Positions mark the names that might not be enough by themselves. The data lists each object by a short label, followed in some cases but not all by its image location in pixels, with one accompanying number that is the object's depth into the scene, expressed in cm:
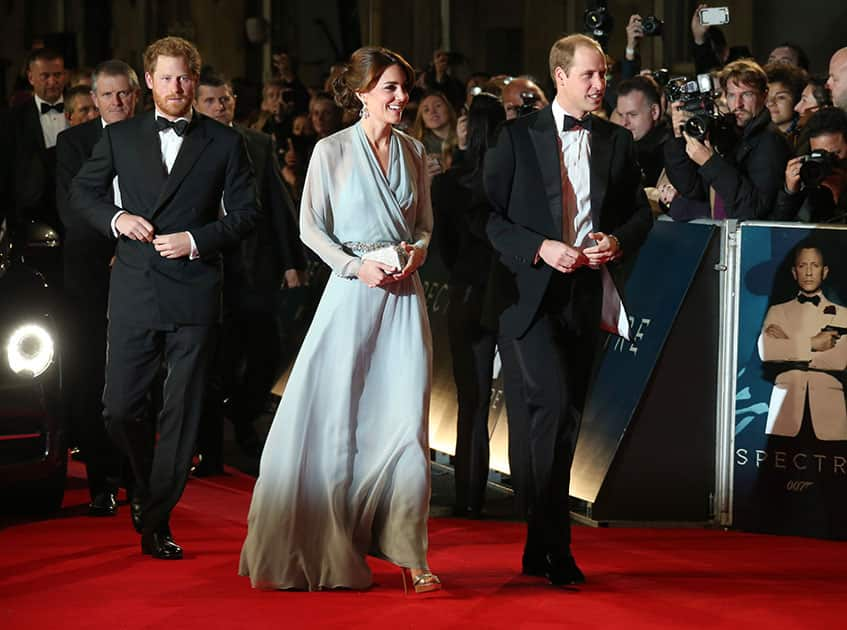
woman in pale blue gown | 1238
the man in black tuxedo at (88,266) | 1602
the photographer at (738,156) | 1553
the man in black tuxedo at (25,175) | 1709
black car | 1479
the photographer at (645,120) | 1805
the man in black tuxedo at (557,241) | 1263
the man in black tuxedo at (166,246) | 1351
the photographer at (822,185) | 1525
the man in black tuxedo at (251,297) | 1796
